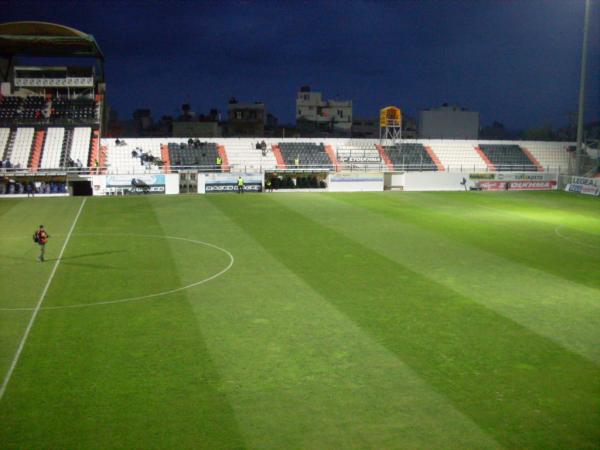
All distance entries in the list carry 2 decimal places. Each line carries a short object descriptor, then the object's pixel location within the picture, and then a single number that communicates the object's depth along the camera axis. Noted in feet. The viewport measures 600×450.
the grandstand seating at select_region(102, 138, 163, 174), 150.71
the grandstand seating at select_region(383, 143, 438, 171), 171.12
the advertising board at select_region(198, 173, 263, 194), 143.43
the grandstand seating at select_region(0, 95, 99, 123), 164.86
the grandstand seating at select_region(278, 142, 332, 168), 167.53
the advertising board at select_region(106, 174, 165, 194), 137.08
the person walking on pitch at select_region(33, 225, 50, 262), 65.15
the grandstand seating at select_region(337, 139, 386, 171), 168.76
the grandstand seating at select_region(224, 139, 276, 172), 160.97
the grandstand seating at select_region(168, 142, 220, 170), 159.12
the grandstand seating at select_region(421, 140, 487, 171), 175.52
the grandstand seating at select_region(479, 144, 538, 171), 177.18
